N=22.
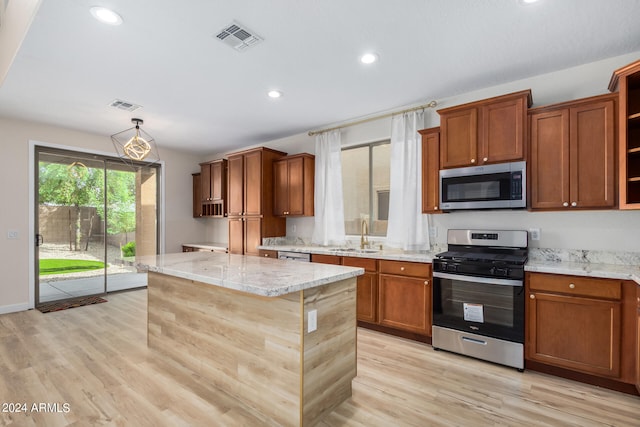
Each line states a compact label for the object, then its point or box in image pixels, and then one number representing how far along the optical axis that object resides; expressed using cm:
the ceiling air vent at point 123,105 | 371
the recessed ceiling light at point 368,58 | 270
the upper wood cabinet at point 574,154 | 251
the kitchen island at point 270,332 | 189
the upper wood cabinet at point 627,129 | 229
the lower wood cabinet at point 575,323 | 231
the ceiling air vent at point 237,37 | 232
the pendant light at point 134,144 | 377
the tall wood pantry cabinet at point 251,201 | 491
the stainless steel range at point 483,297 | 267
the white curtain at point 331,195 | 446
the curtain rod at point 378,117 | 361
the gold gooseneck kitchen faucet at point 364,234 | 412
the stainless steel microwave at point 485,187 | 283
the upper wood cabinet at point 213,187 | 572
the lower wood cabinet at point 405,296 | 319
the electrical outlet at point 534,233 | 301
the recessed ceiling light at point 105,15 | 208
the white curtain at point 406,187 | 363
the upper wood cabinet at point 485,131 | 283
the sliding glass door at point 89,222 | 472
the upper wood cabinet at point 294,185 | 471
